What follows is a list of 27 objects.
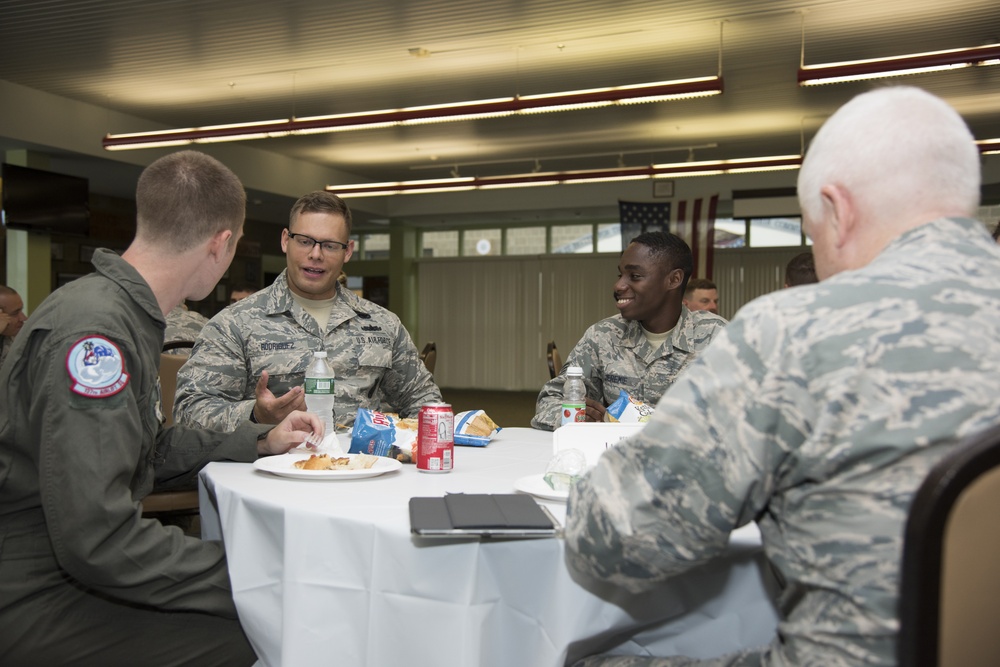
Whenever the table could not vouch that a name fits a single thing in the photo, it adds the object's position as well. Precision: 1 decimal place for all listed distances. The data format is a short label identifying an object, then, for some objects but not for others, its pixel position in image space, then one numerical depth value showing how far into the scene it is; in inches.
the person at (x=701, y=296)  260.4
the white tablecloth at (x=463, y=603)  51.3
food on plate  71.6
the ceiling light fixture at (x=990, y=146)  362.6
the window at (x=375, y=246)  687.7
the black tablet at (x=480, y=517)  51.3
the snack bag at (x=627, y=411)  84.9
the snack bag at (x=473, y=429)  91.6
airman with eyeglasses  106.9
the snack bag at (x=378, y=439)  81.4
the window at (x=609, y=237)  626.2
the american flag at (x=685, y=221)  506.3
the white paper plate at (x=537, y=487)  61.6
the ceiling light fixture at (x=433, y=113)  282.0
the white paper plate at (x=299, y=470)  68.4
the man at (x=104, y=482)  54.7
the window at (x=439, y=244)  685.4
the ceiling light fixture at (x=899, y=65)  246.4
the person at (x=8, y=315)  206.1
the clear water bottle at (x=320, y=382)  90.7
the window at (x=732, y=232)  584.7
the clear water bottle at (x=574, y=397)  89.0
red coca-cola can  73.0
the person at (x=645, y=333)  129.0
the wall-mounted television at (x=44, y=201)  369.1
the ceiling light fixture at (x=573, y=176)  412.5
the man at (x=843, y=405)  36.8
